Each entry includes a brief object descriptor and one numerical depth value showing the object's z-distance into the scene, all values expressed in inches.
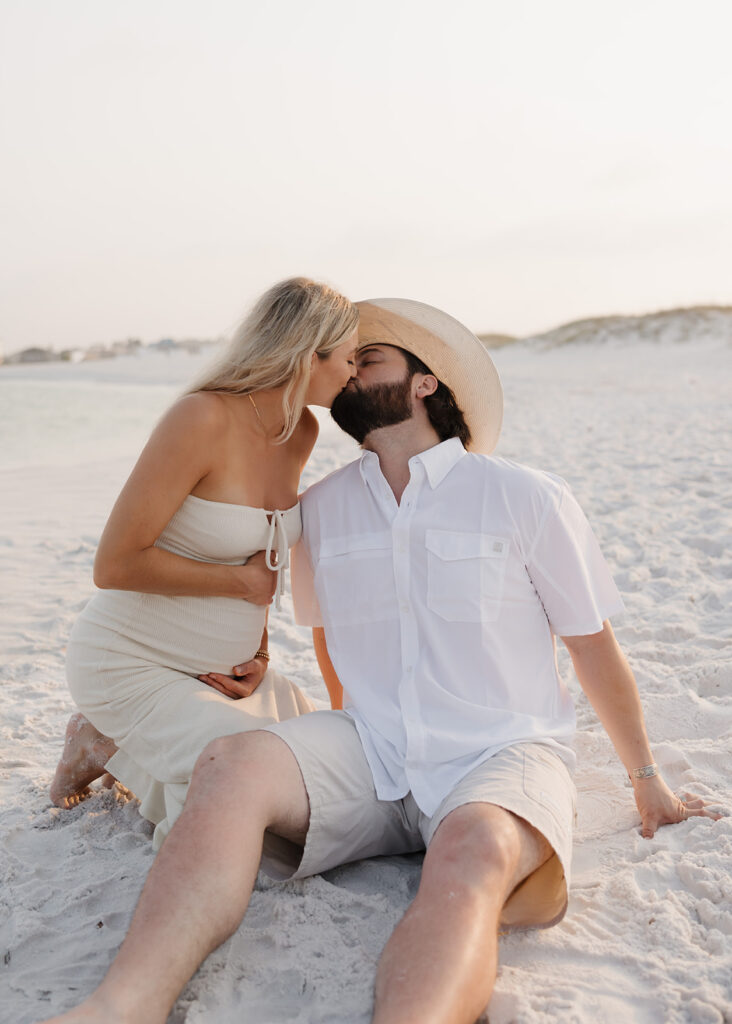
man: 72.1
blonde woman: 99.7
